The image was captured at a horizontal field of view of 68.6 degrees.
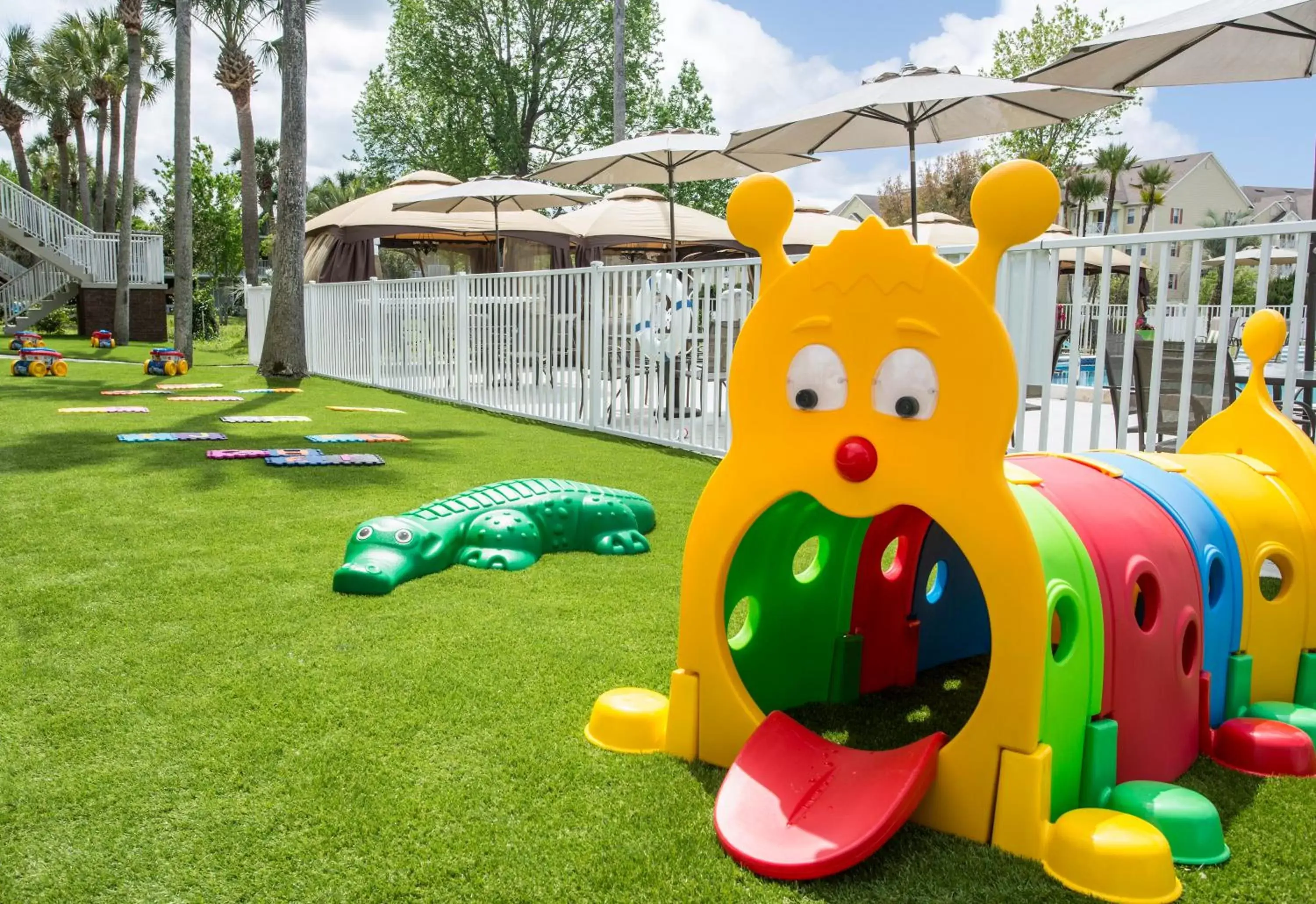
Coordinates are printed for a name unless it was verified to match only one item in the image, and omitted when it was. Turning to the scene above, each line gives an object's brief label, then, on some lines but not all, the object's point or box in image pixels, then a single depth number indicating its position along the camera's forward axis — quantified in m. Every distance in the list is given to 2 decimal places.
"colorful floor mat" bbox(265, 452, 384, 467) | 6.96
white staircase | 24.33
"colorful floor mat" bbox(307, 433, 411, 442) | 8.52
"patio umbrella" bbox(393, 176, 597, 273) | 13.64
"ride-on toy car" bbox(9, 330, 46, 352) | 16.09
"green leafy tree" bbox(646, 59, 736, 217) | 38.28
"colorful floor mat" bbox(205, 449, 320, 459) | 7.27
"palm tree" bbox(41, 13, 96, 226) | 37.09
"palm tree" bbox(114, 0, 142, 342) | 22.38
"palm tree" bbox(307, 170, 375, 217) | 52.41
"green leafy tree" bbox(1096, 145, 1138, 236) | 36.47
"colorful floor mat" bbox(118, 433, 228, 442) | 7.94
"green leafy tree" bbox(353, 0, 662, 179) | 35.97
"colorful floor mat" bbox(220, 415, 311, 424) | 9.68
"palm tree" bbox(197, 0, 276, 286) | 25.84
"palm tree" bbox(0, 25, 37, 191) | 41.72
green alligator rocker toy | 4.16
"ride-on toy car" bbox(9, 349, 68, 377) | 14.05
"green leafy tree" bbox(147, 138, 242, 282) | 33.03
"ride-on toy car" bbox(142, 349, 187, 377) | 15.27
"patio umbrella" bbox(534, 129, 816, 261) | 11.70
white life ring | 8.49
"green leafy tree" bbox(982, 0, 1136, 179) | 29.38
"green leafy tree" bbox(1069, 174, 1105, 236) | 36.22
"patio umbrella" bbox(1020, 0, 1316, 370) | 6.04
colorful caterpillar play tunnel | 2.09
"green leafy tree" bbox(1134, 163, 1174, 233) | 37.44
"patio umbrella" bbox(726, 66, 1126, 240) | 7.26
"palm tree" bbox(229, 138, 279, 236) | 49.12
